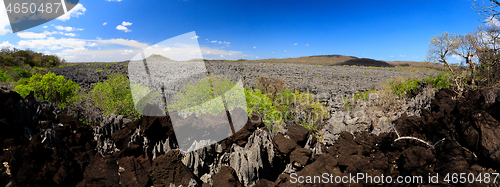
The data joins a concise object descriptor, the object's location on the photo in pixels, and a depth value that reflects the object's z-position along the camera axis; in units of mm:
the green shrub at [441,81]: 10484
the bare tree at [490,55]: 9414
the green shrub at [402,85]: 9169
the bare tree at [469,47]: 9523
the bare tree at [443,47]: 9969
